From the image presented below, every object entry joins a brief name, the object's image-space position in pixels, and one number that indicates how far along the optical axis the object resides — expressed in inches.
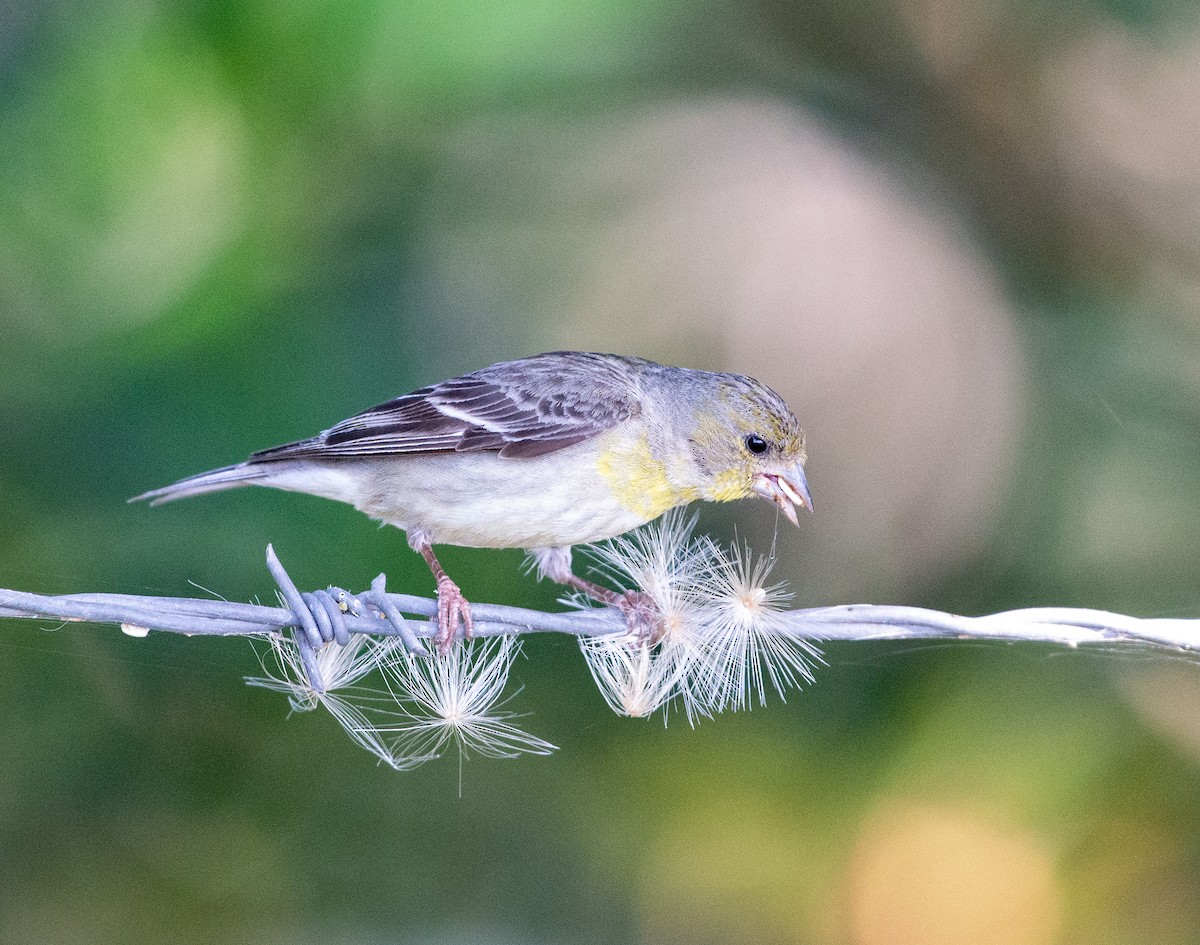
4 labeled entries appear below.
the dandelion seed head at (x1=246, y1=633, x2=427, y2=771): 179.8
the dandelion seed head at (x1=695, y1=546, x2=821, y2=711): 197.8
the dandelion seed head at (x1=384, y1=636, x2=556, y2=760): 191.5
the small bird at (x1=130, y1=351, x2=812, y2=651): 243.9
